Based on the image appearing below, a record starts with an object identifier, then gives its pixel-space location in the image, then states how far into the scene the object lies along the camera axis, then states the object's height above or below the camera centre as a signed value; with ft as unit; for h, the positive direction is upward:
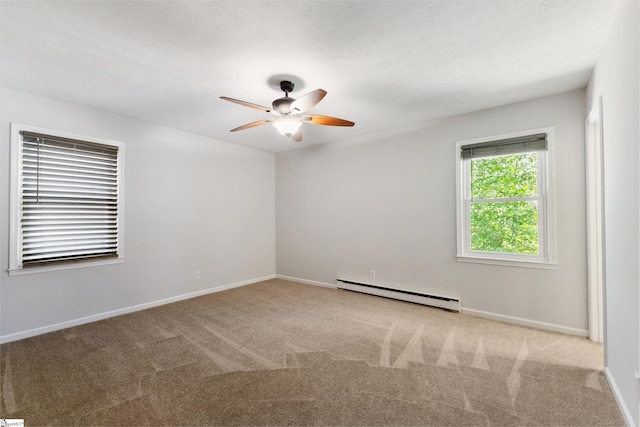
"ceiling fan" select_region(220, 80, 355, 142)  8.20 +3.11
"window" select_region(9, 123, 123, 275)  9.79 +0.66
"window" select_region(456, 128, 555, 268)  10.52 +0.71
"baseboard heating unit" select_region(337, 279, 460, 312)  12.28 -3.47
